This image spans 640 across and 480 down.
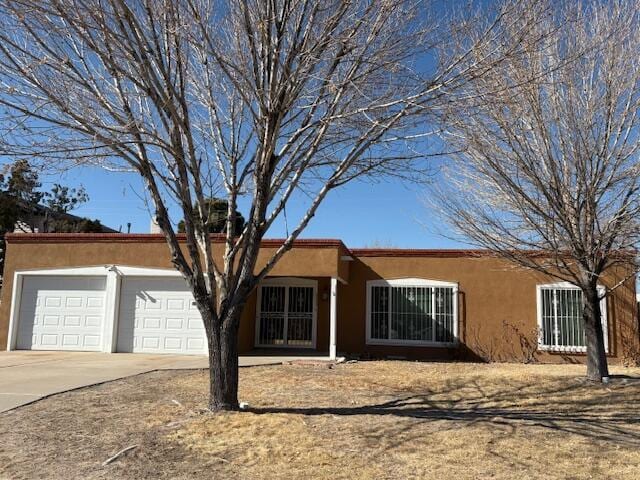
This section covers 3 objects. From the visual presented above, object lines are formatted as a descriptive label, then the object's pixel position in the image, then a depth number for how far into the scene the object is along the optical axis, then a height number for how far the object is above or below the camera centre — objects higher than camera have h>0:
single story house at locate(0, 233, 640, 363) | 15.91 +0.83
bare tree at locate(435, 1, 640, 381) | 9.99 +3.28
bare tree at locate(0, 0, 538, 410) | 6.96 +2.93
